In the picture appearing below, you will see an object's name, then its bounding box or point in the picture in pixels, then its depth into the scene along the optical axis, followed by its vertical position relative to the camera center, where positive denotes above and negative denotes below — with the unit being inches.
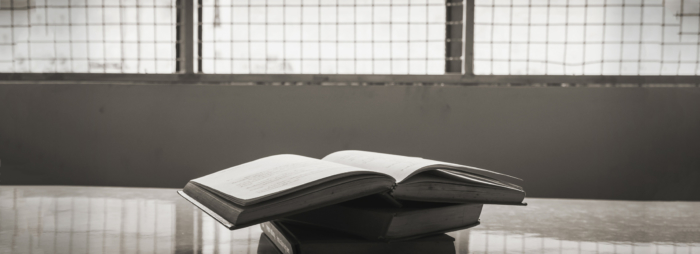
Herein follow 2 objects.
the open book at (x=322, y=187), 18.7 -3.6
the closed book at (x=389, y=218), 20.0 -5.1
